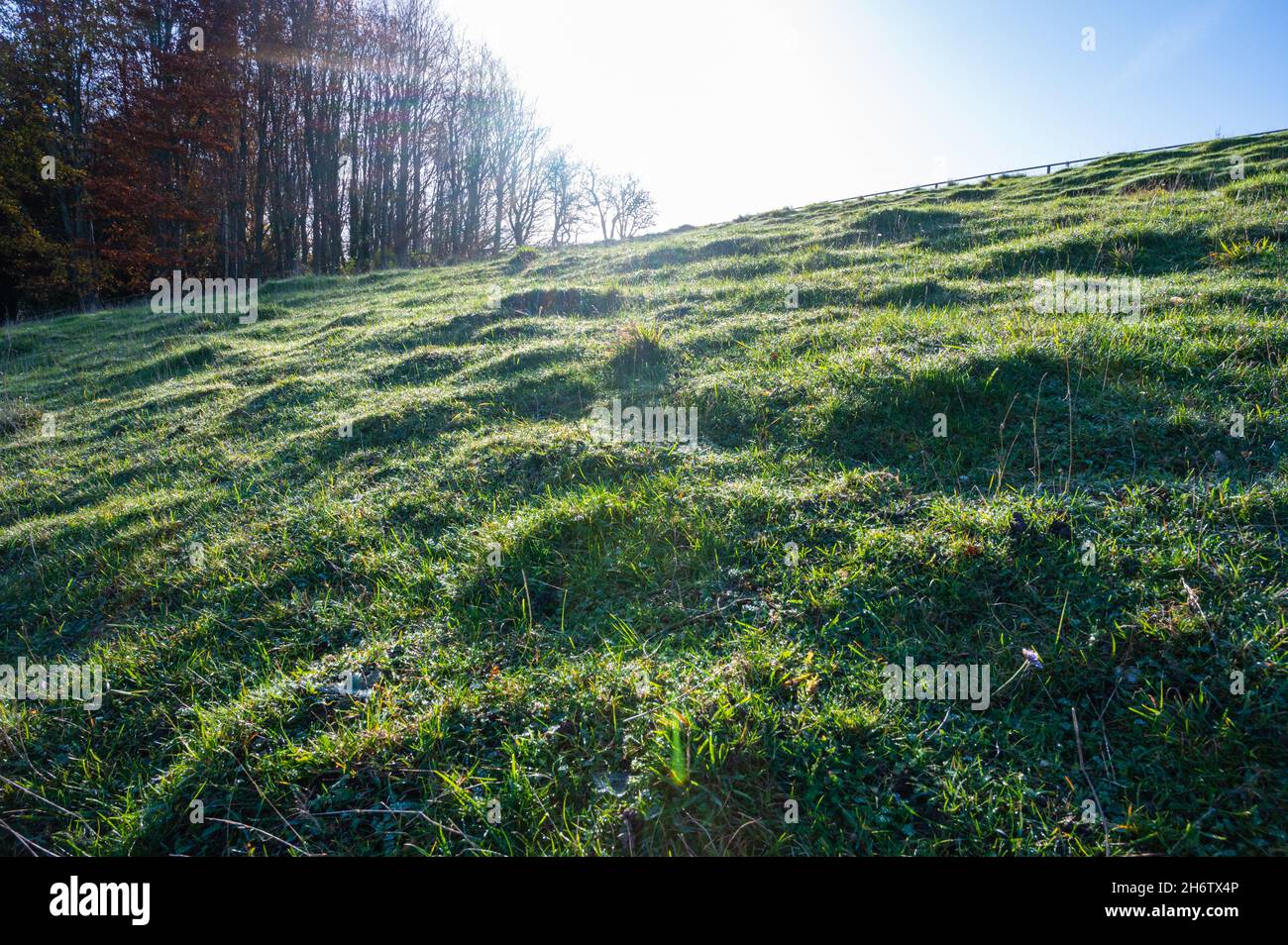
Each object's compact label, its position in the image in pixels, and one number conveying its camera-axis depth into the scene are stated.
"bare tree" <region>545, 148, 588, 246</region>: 44.69
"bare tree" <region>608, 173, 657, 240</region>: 50.59
